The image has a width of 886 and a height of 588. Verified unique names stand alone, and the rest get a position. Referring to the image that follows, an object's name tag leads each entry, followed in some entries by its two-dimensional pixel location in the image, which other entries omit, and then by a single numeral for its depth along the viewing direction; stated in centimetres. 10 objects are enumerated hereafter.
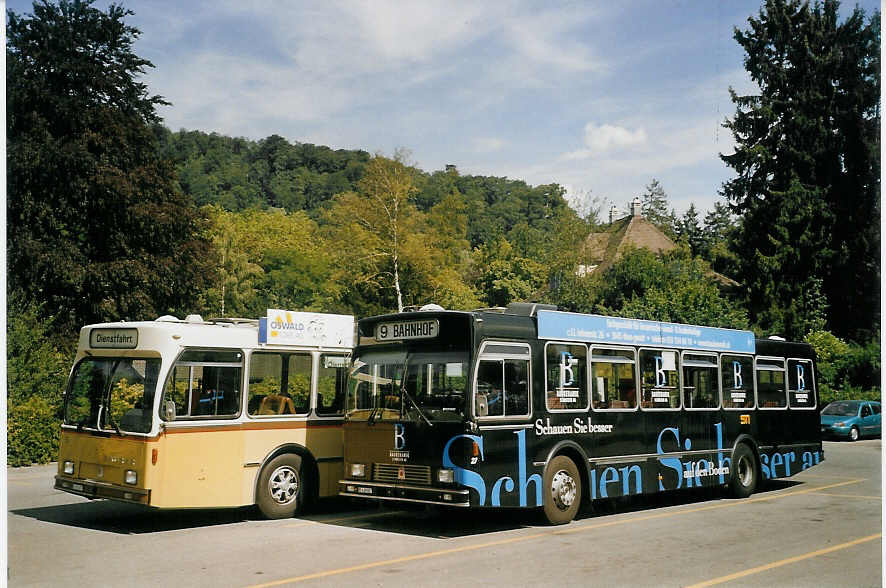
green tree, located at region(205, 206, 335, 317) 6762
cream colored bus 1148
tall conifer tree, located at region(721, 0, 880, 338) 4791
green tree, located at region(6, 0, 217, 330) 3064
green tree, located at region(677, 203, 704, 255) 9148
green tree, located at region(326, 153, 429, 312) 4825
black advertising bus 1135
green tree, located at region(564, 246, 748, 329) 3944
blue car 3212
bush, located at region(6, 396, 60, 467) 2019
